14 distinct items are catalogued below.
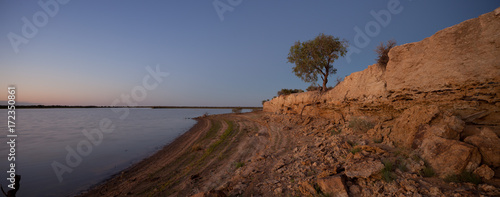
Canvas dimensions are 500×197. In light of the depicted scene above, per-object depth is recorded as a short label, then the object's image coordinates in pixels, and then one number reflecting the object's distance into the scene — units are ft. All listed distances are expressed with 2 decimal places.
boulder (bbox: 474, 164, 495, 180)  11.56
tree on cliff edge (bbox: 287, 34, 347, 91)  50.67
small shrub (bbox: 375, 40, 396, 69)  29.40
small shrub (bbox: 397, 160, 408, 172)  14.44
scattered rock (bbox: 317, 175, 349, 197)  13.02
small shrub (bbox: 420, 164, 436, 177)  13.19
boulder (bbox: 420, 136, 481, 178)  12.72
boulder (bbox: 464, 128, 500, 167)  12.59
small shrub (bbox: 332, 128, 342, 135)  31.35
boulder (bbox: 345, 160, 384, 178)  13.67
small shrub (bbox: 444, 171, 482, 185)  11.59
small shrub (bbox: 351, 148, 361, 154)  18.98
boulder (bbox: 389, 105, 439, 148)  17.96
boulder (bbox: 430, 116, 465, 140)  15.37
